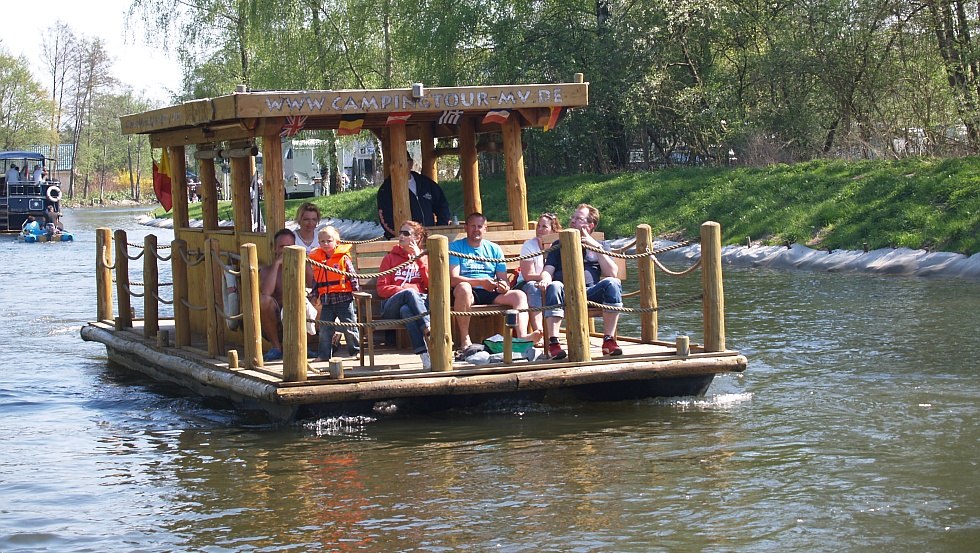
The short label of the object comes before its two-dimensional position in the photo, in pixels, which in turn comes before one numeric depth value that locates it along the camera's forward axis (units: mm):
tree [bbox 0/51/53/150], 81250
